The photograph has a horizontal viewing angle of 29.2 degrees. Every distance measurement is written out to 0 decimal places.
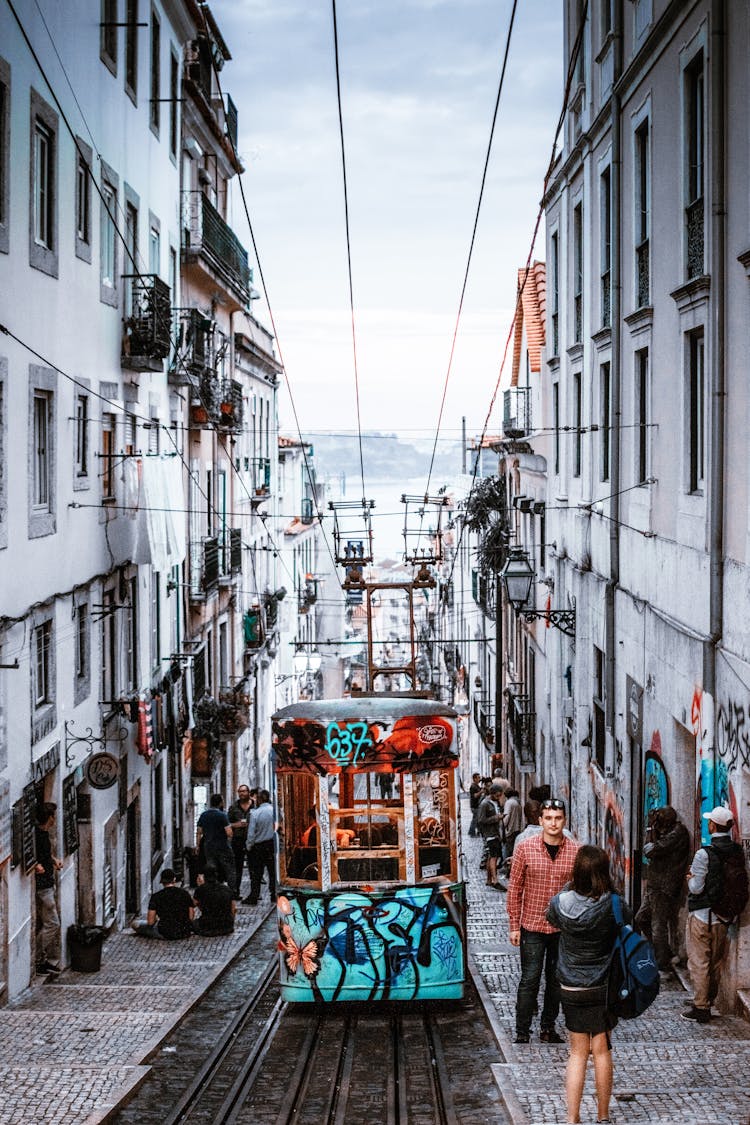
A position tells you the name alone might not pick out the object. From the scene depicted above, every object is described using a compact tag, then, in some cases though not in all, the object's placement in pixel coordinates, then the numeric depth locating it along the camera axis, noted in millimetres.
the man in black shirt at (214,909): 16453
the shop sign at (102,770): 17234
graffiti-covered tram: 11867
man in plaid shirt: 9477
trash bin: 14961
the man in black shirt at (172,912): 16344
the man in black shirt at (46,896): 14836
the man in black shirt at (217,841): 18875
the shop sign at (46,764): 14902
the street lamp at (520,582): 23078
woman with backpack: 7730
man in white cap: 10203
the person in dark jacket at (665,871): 12305
